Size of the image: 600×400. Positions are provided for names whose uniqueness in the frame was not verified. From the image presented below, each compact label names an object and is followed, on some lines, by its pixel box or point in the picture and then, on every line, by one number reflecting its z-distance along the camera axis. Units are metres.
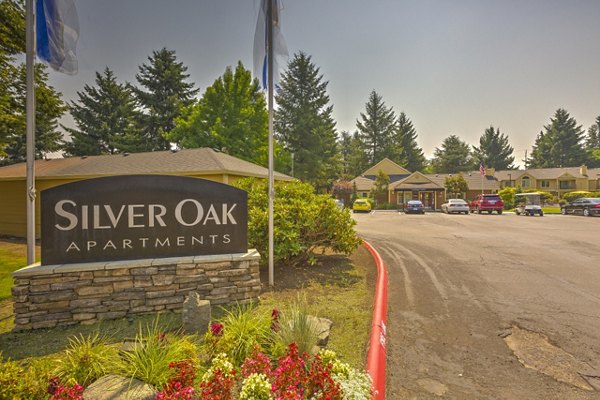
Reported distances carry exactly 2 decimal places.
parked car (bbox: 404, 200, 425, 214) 28.69
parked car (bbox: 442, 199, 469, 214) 27.53
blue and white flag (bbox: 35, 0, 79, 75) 4.98
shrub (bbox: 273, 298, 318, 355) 3.19
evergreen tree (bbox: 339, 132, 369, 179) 63.47
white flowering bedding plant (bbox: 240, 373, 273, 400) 2.30
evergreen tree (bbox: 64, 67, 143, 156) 32.09
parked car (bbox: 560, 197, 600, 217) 23.55
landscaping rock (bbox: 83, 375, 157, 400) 2.47
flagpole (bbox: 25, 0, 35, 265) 4.75
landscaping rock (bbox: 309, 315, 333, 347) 3.55
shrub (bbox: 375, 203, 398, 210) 37.56
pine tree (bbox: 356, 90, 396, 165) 63.50
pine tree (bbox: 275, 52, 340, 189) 38.88
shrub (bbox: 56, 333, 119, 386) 2.75
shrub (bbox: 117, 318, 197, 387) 2.73
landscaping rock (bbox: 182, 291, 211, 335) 4.00
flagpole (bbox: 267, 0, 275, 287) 5.93
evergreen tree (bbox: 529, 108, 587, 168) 70.44
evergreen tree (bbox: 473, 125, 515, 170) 75.12
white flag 5.96
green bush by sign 6.59
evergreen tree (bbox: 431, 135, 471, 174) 70.75
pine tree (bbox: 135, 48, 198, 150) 33.16
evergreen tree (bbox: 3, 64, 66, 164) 11.12
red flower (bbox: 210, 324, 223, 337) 3.32
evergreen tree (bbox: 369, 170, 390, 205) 40.31
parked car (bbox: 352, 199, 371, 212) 30.75
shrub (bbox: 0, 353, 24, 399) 2.29
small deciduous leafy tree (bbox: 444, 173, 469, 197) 39.19
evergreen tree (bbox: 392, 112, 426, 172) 65.69
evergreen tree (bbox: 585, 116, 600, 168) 84.44
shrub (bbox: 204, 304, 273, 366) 3.21
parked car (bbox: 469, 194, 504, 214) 27.42
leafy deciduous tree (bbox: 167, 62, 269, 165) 25.50
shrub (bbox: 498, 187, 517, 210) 34.03
